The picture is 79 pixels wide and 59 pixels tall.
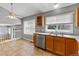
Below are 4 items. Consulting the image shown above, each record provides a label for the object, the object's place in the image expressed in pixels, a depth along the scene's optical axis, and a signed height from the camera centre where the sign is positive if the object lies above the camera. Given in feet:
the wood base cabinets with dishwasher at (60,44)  4.37 -1.66
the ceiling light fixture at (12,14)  5.08 +1.66
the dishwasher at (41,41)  6.31 -1.74
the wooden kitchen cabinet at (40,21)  7.21 +1.23
